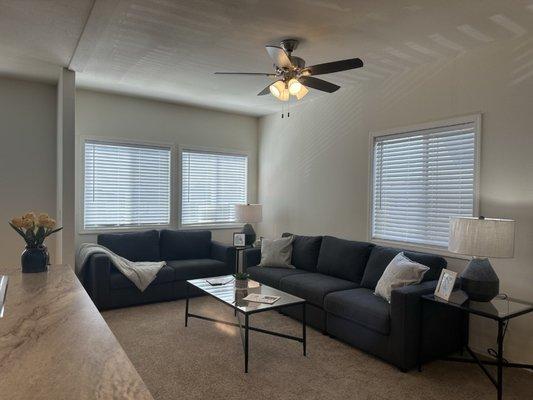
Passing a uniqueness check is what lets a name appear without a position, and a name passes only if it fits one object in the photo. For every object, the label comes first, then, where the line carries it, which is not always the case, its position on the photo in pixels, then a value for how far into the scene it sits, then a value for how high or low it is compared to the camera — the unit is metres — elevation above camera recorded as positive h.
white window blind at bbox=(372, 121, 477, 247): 3.53 +0.12
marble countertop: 1.10 -0.58
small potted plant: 3.54 -0.85
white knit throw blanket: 4.38 -0.94
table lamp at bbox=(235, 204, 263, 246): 5.59 -0.37
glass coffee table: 3.05 -0.94
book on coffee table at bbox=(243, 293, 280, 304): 3.21 -0.93
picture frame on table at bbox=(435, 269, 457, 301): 2.91 -0.71
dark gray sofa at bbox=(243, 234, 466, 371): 3.00 -0.98
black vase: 2.47 -0.47
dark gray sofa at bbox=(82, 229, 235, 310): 4.30 -0.96
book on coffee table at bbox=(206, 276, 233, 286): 3.78 -0.93
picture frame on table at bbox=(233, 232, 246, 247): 5.49 -0.71
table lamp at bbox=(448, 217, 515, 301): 2.73 -0.38
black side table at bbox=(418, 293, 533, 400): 2.55 -0.83
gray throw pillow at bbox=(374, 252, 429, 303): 3.29 -0.72
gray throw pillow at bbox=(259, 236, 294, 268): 4.80 -0.79
